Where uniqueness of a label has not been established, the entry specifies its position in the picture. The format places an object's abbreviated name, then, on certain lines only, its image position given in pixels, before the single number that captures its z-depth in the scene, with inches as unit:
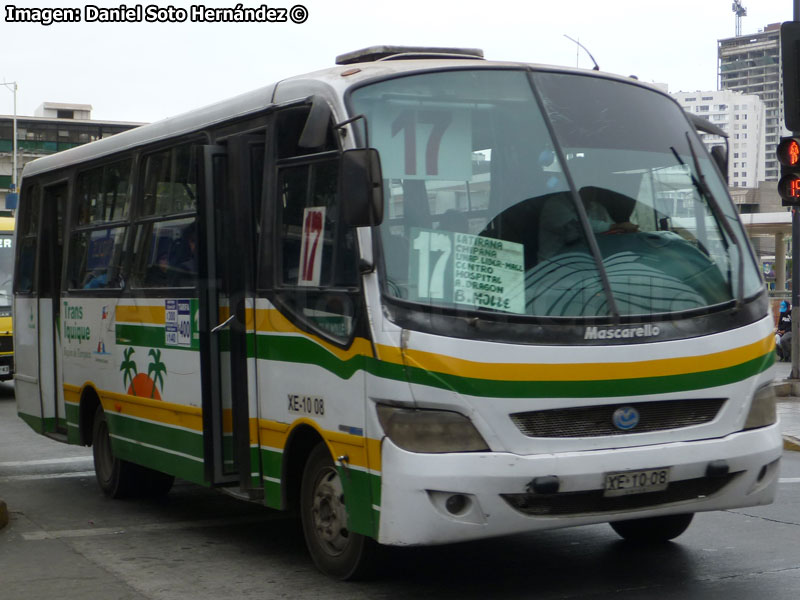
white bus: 225.6
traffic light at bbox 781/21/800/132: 465.7
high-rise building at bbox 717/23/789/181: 7598.4
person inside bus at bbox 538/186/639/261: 239.5
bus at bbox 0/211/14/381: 771.4
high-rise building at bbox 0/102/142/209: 3331.7
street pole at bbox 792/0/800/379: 659.4
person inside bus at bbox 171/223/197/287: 313.9
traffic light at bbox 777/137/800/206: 533.6
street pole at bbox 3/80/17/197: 2948.1
